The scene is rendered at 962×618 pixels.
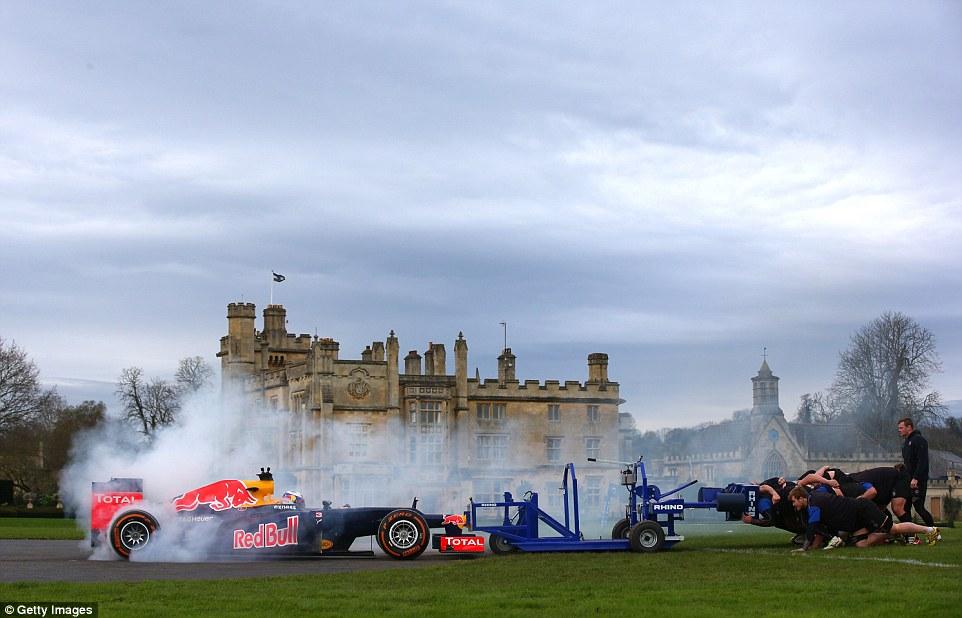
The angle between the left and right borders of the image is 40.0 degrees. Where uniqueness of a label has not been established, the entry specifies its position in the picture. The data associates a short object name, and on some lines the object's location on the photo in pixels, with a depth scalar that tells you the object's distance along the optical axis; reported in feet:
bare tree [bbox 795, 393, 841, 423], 409.84
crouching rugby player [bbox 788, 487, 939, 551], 92.73
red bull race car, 103.86
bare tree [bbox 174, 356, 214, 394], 366.61
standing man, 94.17
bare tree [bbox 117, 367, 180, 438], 347.77
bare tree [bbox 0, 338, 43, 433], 281.74
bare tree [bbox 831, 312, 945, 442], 315.17
